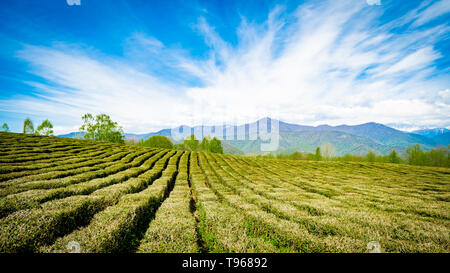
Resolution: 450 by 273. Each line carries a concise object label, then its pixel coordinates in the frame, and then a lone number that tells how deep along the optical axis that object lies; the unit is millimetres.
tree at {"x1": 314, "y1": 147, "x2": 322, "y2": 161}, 76675
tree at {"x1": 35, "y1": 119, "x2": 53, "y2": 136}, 61125
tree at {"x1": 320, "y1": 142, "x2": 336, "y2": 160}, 88525
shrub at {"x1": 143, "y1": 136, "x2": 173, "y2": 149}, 77438
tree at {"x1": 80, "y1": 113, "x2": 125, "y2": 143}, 66375
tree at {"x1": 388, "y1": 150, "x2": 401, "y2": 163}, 63831
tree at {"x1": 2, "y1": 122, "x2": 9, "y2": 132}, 62894
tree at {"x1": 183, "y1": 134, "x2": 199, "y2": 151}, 80456
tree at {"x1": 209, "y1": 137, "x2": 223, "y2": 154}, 75438
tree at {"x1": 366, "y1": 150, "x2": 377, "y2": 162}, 73250
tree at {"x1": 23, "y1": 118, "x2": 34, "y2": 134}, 60056
